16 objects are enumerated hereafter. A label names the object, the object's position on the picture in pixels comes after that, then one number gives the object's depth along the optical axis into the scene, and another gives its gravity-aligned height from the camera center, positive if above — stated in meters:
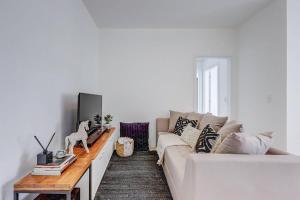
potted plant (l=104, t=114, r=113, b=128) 3.96 -0.35
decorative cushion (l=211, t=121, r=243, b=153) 1.99 -0.30
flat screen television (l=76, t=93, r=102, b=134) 2.43 -0.11
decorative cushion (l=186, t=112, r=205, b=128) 3.53 -0.27
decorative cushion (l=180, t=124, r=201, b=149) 2.90 -0.51
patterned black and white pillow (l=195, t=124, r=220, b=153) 2.21 -0.43
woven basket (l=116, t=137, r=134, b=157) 3.83 -0.88
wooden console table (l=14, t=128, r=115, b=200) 1.40 -0.58
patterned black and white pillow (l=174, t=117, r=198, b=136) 3.49 -0.40
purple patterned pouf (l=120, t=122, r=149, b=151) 4.30 -0.68
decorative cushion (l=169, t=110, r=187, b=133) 4.02 -0.33
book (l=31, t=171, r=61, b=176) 1.57 -0.57
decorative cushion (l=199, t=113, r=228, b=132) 2.82 -0.28
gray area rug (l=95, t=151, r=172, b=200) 2.40 -1.09
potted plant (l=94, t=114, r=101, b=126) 3.23 -0.30
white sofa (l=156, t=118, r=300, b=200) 1.43 -0.54
